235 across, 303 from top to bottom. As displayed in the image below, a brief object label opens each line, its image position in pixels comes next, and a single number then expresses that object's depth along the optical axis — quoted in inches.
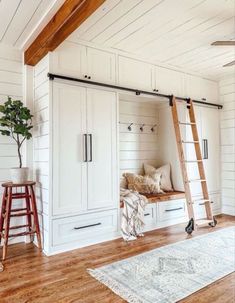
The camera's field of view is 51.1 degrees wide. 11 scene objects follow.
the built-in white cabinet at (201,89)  175.0
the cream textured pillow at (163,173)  173.8
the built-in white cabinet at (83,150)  118.7
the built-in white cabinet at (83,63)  120.8
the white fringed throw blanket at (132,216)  134.6
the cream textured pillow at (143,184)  162.6
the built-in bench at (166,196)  149.9
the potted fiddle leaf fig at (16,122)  115.8
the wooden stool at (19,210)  110.7
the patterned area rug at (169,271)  81.9
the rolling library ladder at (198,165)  145.5
